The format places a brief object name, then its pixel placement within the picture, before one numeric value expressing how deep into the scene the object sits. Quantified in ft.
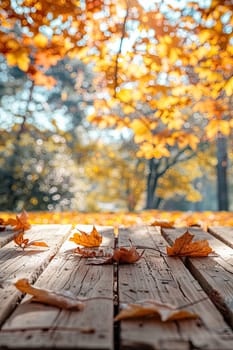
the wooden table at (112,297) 2.58
